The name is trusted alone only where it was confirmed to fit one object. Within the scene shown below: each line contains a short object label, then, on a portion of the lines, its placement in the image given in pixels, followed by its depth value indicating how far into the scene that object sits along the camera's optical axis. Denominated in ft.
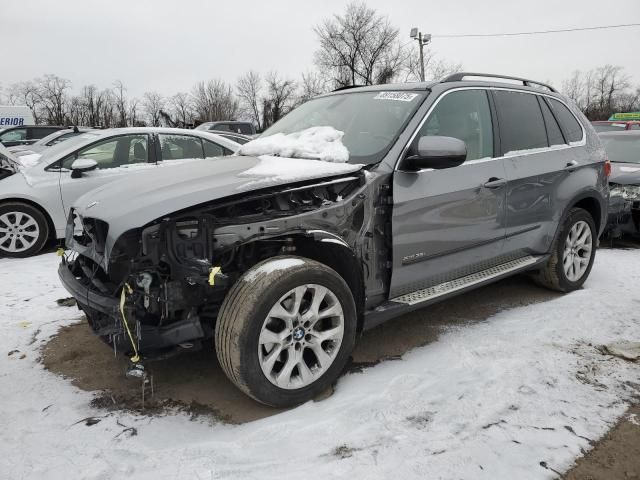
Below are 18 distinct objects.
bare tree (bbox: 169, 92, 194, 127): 210.18
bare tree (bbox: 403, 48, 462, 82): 121.82
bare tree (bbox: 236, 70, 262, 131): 208.64
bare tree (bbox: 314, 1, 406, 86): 133.49
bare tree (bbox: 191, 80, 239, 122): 202.80
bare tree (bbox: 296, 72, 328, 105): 153.89
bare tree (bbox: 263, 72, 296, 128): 186.19
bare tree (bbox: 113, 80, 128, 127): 204.54
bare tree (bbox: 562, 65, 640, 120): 224.31
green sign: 76.09
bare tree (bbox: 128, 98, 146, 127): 205.64
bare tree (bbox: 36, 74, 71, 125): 199.74
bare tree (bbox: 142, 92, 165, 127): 210.96
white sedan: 20.11
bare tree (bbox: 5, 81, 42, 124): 203.82
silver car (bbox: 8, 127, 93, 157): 33.05
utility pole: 101.86
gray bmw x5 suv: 8.14
